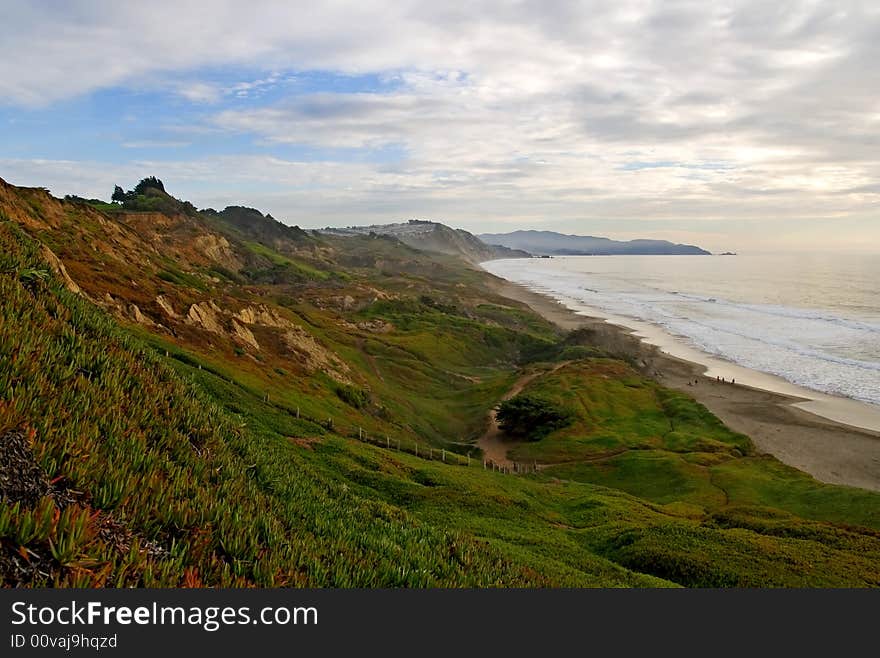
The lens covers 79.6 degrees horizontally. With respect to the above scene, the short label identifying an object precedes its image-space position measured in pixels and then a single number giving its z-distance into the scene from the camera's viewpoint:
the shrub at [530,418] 56.97
